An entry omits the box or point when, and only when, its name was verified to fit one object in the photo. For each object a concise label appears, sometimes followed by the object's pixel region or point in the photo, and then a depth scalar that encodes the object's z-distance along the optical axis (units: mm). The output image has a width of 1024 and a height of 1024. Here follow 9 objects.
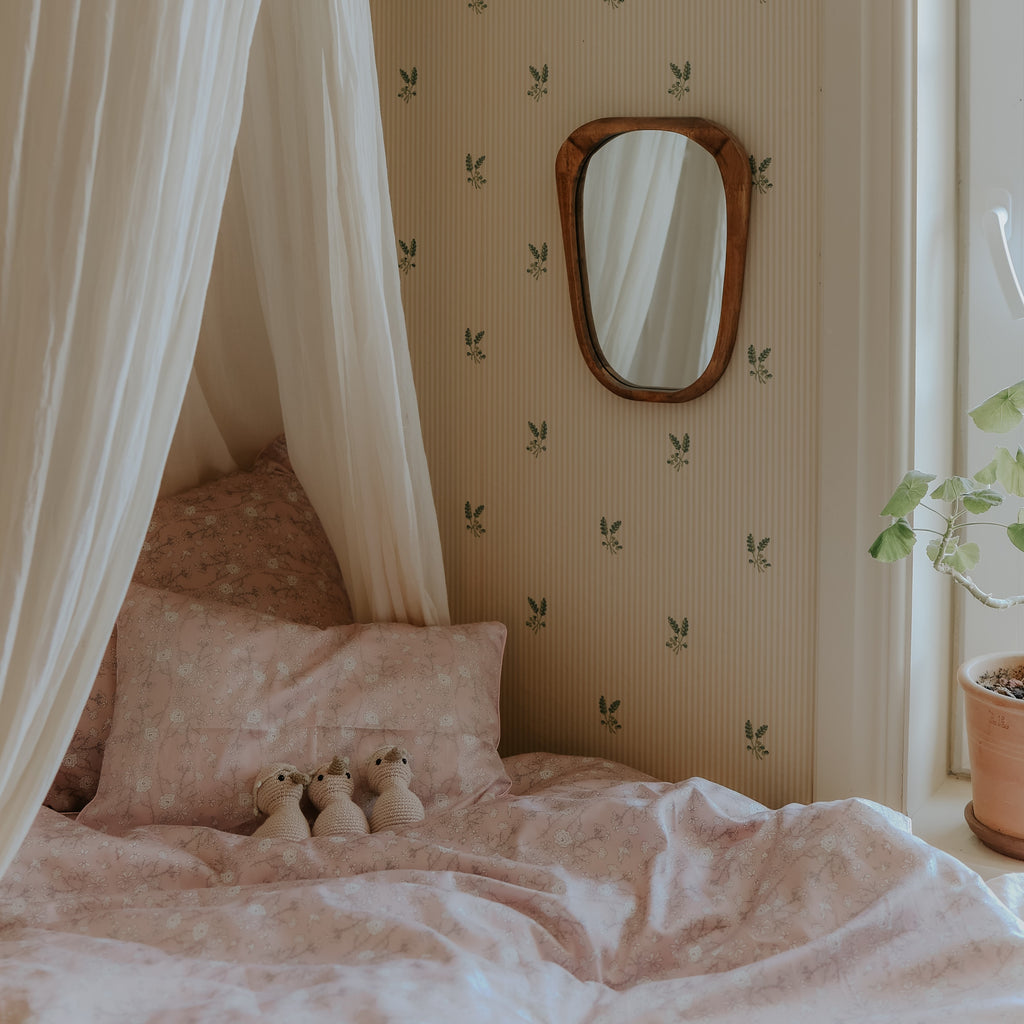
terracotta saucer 1526
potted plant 1419
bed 1088
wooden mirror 1653
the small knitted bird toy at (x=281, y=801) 1454
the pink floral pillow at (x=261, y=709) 1530
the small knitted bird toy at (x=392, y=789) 1512
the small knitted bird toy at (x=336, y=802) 1479
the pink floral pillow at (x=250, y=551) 1782
